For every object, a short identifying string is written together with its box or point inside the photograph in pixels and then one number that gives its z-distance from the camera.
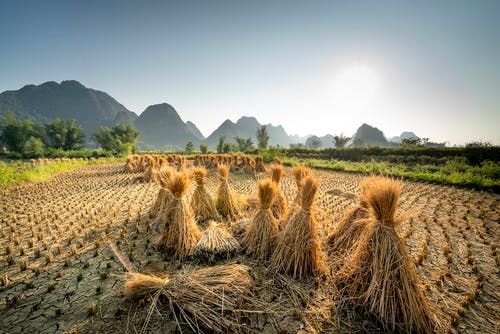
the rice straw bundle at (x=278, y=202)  4.69
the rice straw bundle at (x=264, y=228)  3.45
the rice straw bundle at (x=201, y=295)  2.07
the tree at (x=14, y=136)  36.78
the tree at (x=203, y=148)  55.64
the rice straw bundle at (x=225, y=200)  5.69
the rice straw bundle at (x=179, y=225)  3.50
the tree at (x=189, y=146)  61.05
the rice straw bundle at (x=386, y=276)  2.12
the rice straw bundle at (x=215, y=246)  3.31
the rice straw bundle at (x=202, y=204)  5.20
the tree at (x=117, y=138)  43.04
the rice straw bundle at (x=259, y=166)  15.60
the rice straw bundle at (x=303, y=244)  3.00
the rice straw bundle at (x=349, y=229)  3.49
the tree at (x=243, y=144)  52.83
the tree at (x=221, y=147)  52.69
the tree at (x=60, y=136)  43.66
